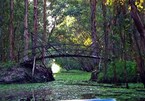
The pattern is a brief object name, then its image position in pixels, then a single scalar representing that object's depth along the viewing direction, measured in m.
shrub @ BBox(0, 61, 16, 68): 22.05
